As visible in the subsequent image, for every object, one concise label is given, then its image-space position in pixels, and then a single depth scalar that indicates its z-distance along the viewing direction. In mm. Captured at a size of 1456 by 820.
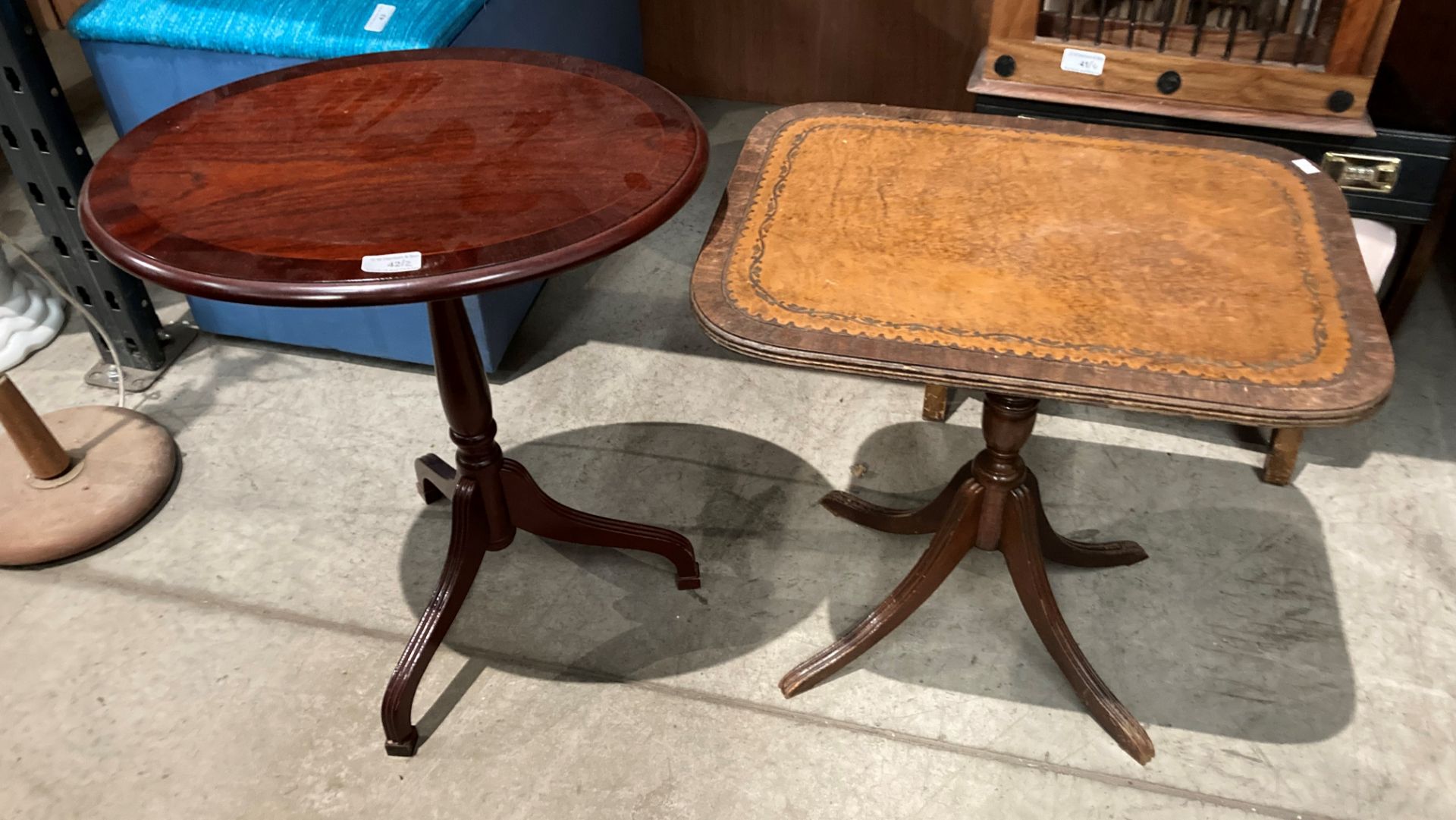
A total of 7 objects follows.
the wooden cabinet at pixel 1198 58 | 1638
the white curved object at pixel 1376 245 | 1908
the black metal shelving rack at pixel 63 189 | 1979
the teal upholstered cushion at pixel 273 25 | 1915
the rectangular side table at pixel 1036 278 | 1144
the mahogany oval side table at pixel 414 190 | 1175
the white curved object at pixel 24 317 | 2439
